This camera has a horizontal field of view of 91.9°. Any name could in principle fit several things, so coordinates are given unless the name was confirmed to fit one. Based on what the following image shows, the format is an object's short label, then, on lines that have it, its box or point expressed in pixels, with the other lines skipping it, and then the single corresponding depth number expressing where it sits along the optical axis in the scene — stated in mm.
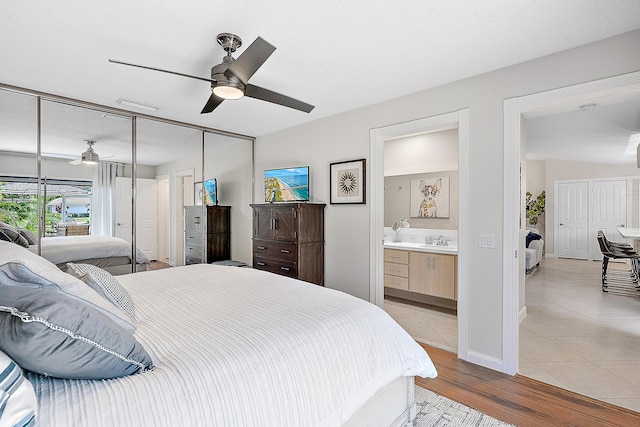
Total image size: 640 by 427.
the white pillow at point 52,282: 1033
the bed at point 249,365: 883
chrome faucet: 4258
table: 4837
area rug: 1905
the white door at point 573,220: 7867
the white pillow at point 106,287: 1437
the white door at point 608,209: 7457
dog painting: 4422
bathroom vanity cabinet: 3812
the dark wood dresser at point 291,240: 3723
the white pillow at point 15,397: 680
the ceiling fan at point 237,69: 1889
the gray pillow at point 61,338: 830
